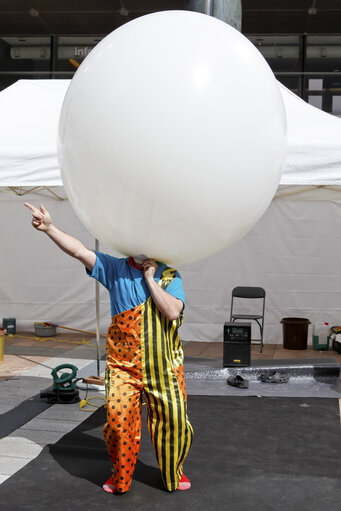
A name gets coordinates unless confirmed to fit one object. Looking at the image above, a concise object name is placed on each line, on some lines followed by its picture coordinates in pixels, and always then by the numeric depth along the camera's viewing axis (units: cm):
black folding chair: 703
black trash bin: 722
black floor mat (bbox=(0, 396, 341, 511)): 287
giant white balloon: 224
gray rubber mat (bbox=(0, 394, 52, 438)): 405
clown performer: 279
